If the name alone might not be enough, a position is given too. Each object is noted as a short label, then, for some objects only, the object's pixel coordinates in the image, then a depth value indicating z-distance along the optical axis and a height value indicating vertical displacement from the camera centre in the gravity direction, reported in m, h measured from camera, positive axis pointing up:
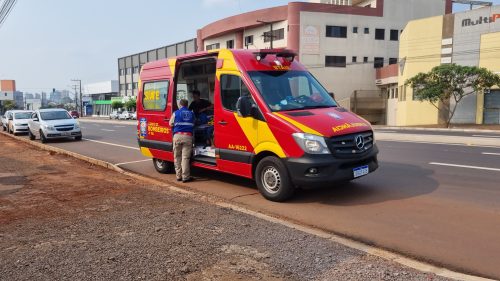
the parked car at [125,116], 67.18 -1.53
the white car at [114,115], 72.60 -1.63
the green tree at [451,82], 30.86 +2.17
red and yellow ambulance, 6.30 -0.31
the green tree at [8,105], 101.83 +0.05
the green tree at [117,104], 89.21 +0.41
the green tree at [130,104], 80.38 +0.49
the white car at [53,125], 19.34 -0.92
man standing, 8.34 -0.59
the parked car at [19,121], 25.33 -0.97
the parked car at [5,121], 28.51 -1.12
